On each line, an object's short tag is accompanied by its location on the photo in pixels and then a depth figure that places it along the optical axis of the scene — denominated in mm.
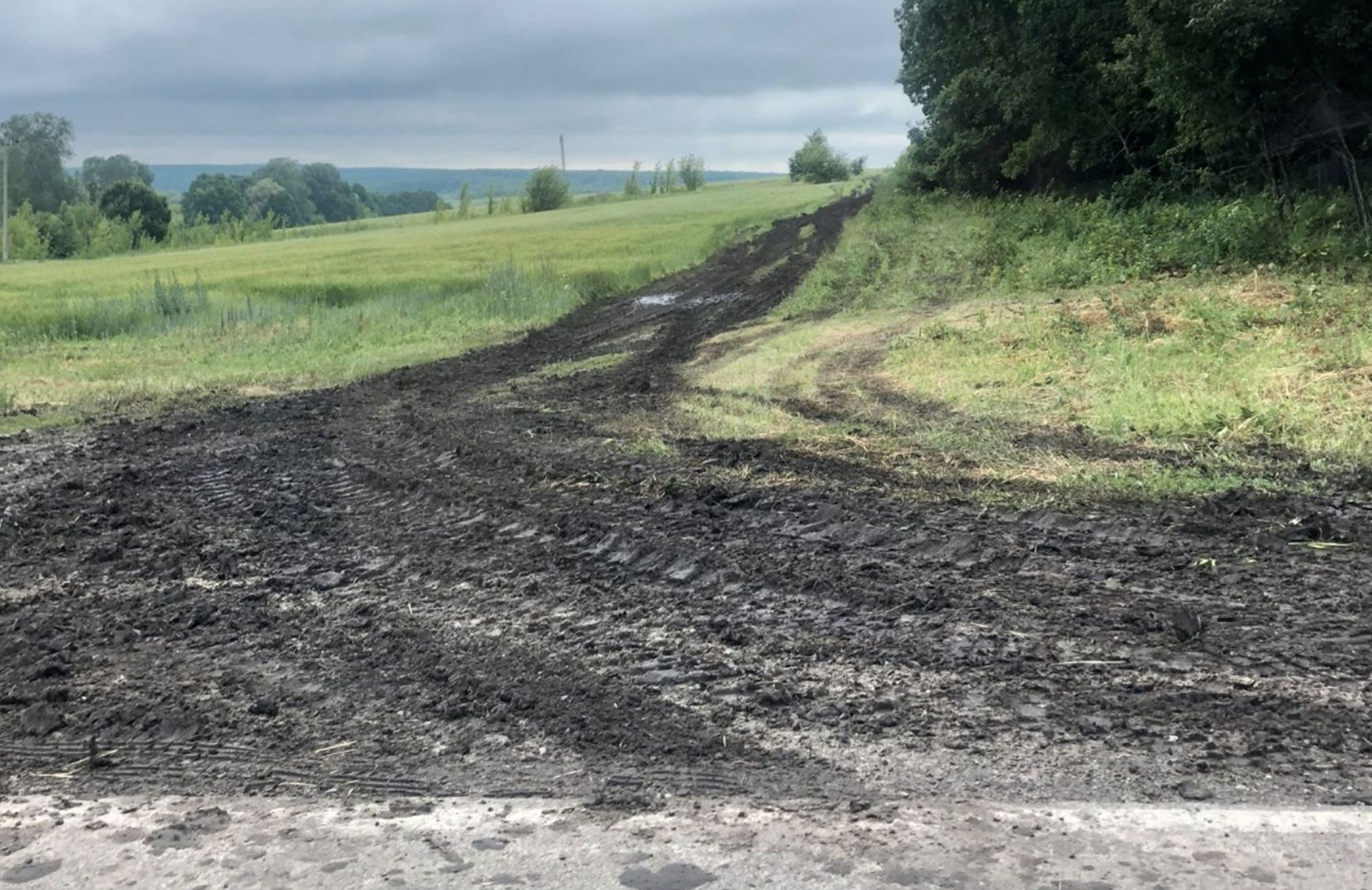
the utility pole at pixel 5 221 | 58625
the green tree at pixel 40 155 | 107812
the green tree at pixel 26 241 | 75875
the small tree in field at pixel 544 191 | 86562
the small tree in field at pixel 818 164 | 96750
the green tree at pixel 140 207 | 91625
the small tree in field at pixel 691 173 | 105938
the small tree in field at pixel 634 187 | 96312
